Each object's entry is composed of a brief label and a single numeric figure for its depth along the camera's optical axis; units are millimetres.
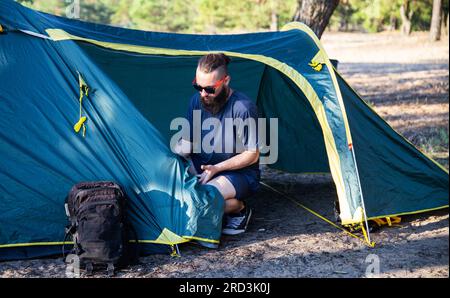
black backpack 3887
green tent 4230
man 4492
